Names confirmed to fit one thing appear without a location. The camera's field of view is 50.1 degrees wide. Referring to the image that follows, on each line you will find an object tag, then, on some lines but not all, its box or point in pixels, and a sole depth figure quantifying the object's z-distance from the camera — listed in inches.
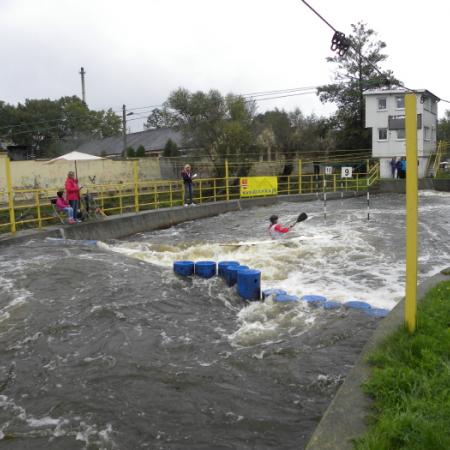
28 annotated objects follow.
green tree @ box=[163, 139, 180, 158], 1574.8
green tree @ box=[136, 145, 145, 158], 1685.8
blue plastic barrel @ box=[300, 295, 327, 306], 297.5
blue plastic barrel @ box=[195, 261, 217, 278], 363.6
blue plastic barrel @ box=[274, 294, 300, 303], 303.5
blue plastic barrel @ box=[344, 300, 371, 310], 284.4
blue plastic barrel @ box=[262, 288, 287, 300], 316.8
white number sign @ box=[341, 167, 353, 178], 936.2
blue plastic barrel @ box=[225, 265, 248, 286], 346.6
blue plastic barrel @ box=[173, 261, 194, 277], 367.6
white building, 1508.5
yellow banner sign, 979.1
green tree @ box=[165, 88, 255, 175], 1374.3
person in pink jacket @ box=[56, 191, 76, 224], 559.8
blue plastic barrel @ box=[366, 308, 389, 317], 274.7
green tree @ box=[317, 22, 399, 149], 1690.5
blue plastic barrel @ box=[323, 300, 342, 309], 289.8
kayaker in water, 507.8
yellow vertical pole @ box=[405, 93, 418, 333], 174.6
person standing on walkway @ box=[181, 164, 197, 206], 786.8
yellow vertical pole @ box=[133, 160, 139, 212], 695.1
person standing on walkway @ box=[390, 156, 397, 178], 1420.2
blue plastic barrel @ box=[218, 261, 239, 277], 360.9
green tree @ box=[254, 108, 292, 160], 1507.1
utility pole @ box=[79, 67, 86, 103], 2316.7
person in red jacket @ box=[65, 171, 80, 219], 558.3
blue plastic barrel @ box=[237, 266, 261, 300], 319.6
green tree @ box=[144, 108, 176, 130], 1485.0
